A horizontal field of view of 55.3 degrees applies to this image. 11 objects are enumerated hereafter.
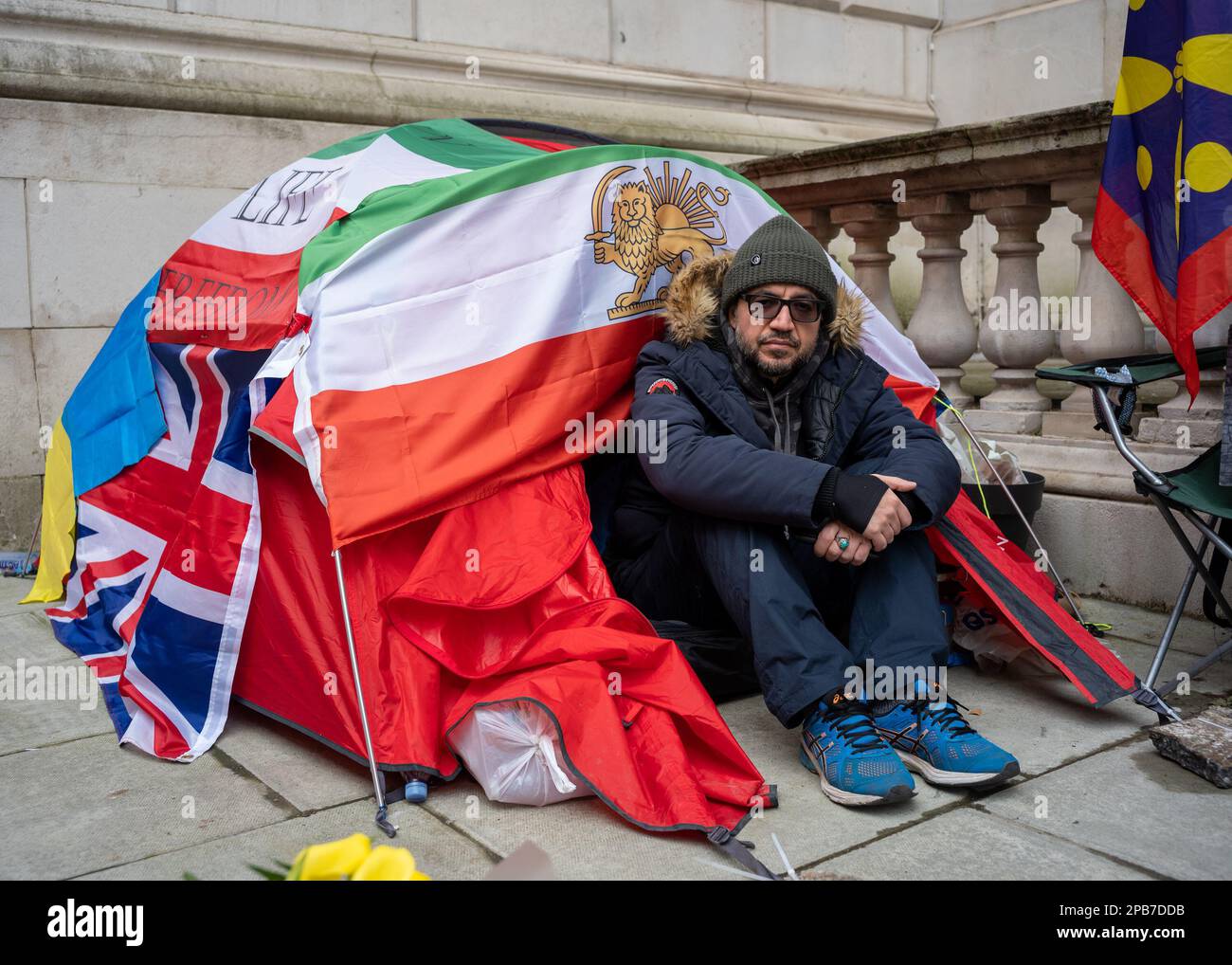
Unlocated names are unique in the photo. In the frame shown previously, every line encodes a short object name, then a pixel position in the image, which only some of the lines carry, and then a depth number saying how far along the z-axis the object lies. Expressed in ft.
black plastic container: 13.01
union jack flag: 10.02
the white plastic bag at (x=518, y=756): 8.48
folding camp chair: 10.06
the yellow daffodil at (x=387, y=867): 3.53
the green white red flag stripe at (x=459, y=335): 9.21
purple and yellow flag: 10.19
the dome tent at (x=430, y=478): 8.93
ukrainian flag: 12.76
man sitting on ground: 9.04
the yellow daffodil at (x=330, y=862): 3.56
